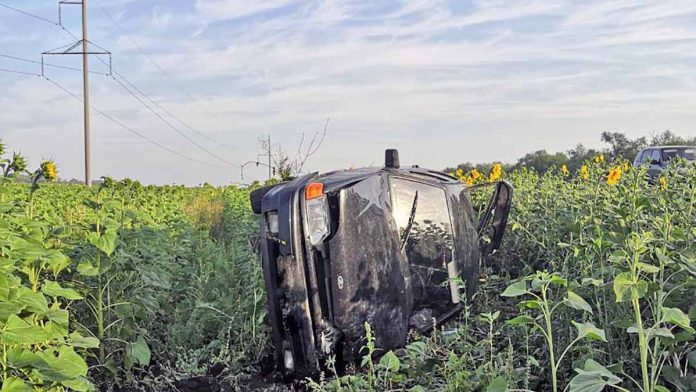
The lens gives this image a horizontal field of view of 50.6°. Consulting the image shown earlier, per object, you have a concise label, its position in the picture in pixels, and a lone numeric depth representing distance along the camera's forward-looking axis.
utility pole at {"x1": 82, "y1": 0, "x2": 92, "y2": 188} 35.22
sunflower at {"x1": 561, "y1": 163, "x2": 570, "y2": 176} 9.86
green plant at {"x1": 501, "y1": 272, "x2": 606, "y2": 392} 2.64
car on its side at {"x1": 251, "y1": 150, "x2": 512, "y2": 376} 4.43
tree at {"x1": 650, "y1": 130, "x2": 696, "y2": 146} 29.80
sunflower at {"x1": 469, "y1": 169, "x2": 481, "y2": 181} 11.31
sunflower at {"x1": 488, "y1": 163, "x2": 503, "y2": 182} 10.31
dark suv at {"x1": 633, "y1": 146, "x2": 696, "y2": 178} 19.64
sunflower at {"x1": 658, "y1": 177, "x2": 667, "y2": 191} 5.93
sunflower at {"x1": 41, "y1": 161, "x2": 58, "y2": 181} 5.60
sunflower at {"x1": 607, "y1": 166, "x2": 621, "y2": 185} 6.16
